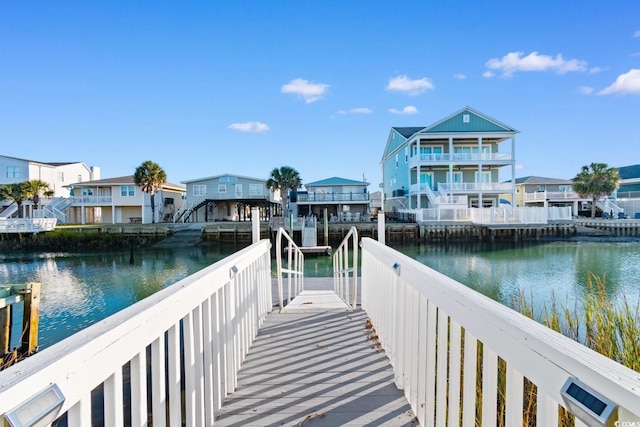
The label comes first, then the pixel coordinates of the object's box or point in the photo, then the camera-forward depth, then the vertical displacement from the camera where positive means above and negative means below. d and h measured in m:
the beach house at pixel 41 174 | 35.81 +4.66
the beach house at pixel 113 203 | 36.47 +1.25
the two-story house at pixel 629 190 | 36.69 +1.77
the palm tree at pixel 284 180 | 34.59 +3.09
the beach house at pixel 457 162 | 30.19 +3.95
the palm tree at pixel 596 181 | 35.78 +2.42
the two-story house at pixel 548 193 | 40.66 +1.52
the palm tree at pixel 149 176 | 32.56 +3.55
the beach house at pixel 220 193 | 35.94 +2.08
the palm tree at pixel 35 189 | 30.86 +2.46
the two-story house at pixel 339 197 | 35.38 +1.39
